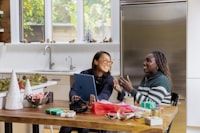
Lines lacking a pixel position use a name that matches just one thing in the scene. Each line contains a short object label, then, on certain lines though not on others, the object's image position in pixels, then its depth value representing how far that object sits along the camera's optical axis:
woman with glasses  2.89
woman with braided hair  2.65
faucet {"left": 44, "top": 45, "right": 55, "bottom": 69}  5.43
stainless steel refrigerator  3.98
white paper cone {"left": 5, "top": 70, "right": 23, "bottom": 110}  2.55
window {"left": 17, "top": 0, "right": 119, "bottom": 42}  5.26
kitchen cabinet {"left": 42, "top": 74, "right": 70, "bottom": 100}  4.77
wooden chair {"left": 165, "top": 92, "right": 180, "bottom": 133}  2.77
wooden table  2.04
